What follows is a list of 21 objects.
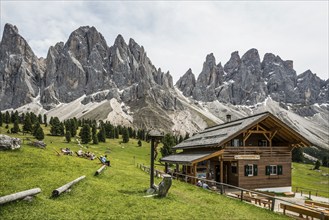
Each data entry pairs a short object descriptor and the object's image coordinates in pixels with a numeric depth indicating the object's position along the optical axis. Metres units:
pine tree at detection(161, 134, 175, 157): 72.97
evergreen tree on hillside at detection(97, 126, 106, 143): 89.66
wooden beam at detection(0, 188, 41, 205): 11.61
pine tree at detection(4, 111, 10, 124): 103.59
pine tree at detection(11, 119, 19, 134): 77.53
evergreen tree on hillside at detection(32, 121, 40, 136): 75.82
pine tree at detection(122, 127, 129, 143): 97.04
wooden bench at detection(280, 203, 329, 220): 14.79
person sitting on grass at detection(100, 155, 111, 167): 33.39
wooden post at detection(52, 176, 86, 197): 14.51
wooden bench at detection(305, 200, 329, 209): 21.01
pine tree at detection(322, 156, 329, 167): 117.25
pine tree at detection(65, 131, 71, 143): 76.12
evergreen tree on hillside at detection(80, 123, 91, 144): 80.25
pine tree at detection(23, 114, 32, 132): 83.00
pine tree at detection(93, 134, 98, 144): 82.00
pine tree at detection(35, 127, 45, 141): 72.19
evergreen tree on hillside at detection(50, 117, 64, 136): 86.62
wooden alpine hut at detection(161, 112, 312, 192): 32.56
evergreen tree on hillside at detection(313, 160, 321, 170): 95.75
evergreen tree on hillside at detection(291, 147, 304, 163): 113.69
